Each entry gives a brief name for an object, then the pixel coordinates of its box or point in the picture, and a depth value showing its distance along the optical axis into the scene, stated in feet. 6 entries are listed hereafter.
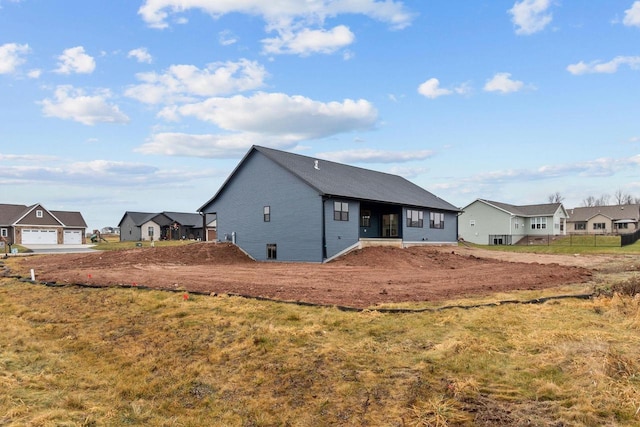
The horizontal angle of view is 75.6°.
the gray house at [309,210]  81.20
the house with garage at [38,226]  171.53
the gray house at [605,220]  219.82
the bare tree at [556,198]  360.26
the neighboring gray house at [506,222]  172.55
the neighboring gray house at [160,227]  222.89
